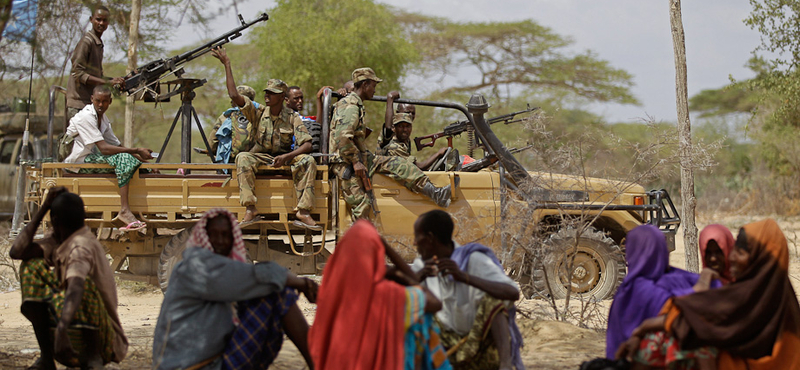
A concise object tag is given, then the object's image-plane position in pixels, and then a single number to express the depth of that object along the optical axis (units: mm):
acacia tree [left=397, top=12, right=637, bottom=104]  54437
